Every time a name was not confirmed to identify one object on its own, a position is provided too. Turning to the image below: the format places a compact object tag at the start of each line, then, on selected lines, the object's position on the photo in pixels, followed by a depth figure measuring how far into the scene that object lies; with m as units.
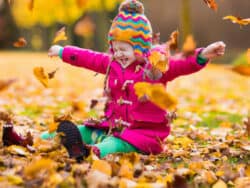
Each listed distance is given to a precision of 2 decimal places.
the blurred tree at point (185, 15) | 25.92
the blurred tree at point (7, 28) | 56.97
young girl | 5.38
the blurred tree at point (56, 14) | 42.40
